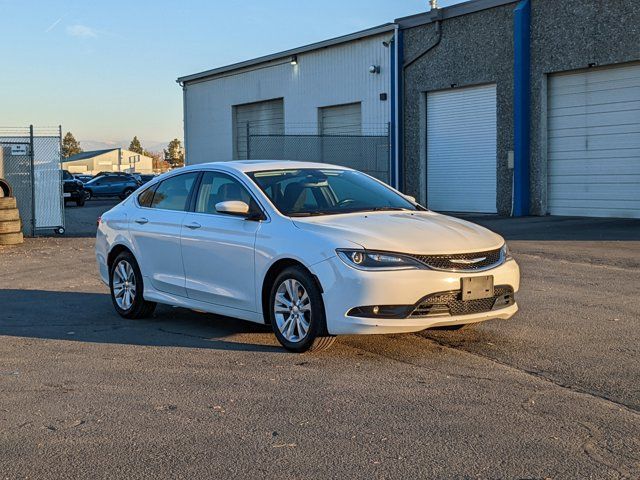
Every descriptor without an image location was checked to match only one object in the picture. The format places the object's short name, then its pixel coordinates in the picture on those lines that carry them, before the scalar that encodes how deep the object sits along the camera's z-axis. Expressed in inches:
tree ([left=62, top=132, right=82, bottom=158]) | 7485.2
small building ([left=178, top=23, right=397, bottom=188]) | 1112.8
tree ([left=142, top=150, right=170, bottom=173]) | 6971.0
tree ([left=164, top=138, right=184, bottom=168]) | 7350.4
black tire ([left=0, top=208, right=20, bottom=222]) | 738.2
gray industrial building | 872.9
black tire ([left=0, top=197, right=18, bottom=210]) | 735.1
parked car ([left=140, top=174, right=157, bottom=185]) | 2406.5
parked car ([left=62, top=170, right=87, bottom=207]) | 1662.2
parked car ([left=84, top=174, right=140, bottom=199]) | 2134.6
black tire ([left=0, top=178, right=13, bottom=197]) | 757.9
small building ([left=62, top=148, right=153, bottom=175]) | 5511.8
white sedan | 272.2
